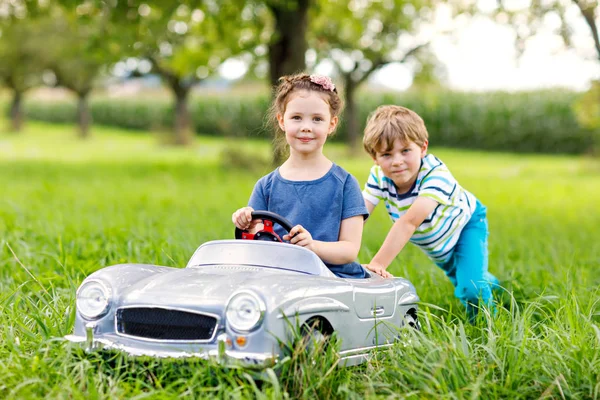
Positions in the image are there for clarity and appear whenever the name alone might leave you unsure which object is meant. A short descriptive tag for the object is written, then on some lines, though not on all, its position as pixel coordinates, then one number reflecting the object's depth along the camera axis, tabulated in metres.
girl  3.94
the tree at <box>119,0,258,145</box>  14.98
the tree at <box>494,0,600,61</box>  8.19
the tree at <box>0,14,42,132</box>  37.66
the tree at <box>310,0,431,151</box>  25.06
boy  4.34
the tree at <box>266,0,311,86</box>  14.84
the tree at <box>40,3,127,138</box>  15.71
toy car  2.97
